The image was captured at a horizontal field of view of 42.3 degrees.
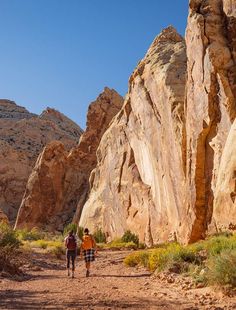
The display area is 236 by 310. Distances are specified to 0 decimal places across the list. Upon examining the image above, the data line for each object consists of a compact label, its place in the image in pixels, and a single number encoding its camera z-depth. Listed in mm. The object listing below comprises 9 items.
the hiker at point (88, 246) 11566
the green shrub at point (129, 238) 23982
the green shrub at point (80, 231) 28680
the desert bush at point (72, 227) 31780
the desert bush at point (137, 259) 12689
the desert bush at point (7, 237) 14441
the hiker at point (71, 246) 11753
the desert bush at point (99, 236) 28433
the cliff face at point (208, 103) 15901
